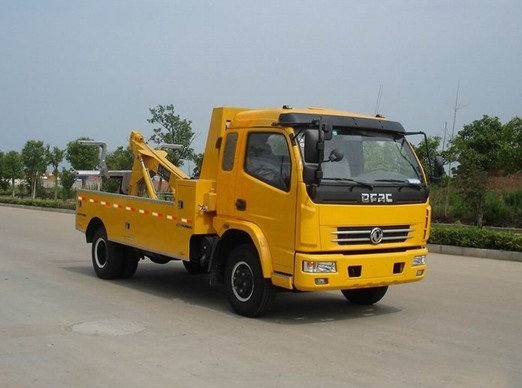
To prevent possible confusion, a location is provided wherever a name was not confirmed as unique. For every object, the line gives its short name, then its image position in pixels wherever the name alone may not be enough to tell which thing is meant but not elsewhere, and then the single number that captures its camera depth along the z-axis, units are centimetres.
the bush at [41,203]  3531
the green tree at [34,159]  5000
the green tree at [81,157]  4168
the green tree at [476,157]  1903
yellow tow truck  711
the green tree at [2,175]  5877
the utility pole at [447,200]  2174
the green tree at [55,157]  5008
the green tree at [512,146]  2512
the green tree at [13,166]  5620
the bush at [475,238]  1456
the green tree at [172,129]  2044
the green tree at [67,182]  4147
